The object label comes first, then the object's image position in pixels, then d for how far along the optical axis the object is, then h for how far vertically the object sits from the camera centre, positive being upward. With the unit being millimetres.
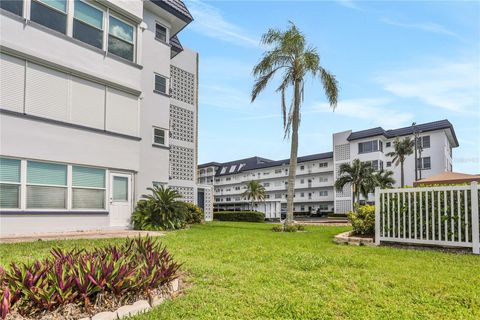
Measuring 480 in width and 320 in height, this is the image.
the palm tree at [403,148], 43125 +4402
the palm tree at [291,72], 15359 +5070
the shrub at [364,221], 10375 -1179
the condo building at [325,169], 45500 +2479
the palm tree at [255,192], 65125 -1872
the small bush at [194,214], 20219 -1956
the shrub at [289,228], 14666 -2005
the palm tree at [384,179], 41191 +360
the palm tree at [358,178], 40625 +529
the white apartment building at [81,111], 11016 +2728
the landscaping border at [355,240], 9470 -1656
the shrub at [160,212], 14273 -1275
